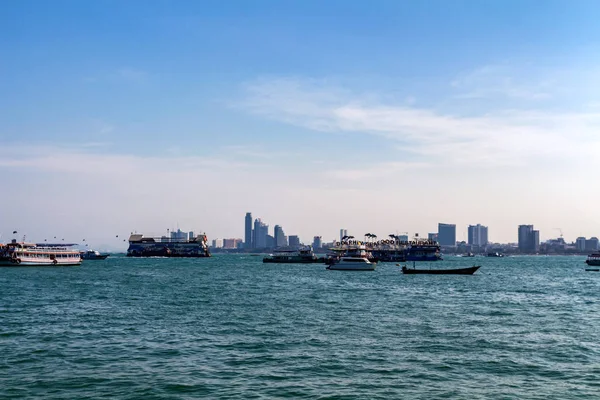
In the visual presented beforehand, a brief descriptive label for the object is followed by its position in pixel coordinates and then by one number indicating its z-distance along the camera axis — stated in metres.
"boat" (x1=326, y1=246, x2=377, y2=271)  173.38
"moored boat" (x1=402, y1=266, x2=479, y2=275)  150.90
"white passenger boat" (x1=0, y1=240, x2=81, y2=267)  173.38
